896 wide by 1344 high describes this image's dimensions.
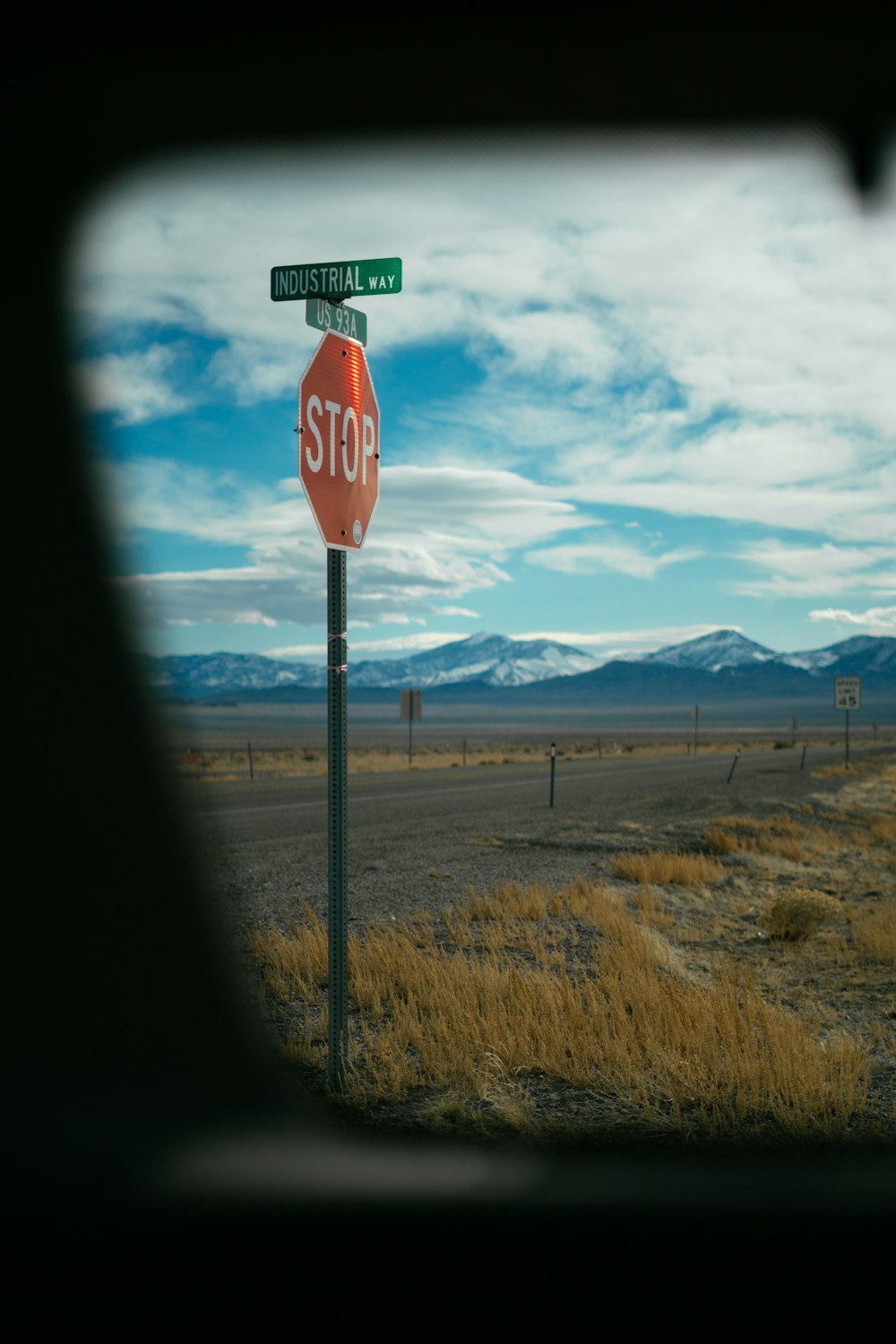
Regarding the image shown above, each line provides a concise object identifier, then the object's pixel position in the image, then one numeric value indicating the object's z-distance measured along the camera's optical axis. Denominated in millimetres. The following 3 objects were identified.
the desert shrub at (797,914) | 9680
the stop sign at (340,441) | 4973
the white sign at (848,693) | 37000
